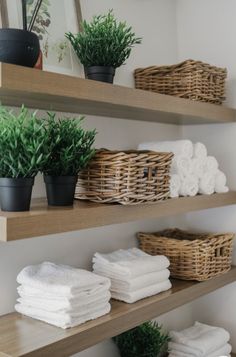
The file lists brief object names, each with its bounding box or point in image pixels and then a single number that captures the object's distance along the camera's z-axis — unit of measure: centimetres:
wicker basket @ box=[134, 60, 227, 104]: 157
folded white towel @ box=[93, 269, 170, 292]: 131
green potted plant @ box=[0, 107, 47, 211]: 98
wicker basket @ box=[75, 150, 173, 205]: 118
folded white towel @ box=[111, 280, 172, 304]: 131
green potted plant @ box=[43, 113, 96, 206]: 107
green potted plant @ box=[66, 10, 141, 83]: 129
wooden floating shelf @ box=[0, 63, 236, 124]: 99
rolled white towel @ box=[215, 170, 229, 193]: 166
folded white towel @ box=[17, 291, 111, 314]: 110
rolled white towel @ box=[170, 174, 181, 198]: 143
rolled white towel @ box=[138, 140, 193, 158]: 150
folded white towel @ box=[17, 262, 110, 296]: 112
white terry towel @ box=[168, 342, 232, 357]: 162
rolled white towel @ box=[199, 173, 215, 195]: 158
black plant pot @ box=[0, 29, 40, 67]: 101
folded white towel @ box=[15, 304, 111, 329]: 110
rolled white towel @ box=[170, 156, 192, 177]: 148
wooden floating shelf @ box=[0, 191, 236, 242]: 94
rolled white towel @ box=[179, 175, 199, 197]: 149
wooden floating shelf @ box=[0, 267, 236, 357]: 101
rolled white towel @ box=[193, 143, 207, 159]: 158
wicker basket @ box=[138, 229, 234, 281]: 156
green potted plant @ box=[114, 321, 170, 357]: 155
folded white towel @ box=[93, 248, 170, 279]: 133
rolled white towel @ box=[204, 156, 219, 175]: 161
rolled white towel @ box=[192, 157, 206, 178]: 154
